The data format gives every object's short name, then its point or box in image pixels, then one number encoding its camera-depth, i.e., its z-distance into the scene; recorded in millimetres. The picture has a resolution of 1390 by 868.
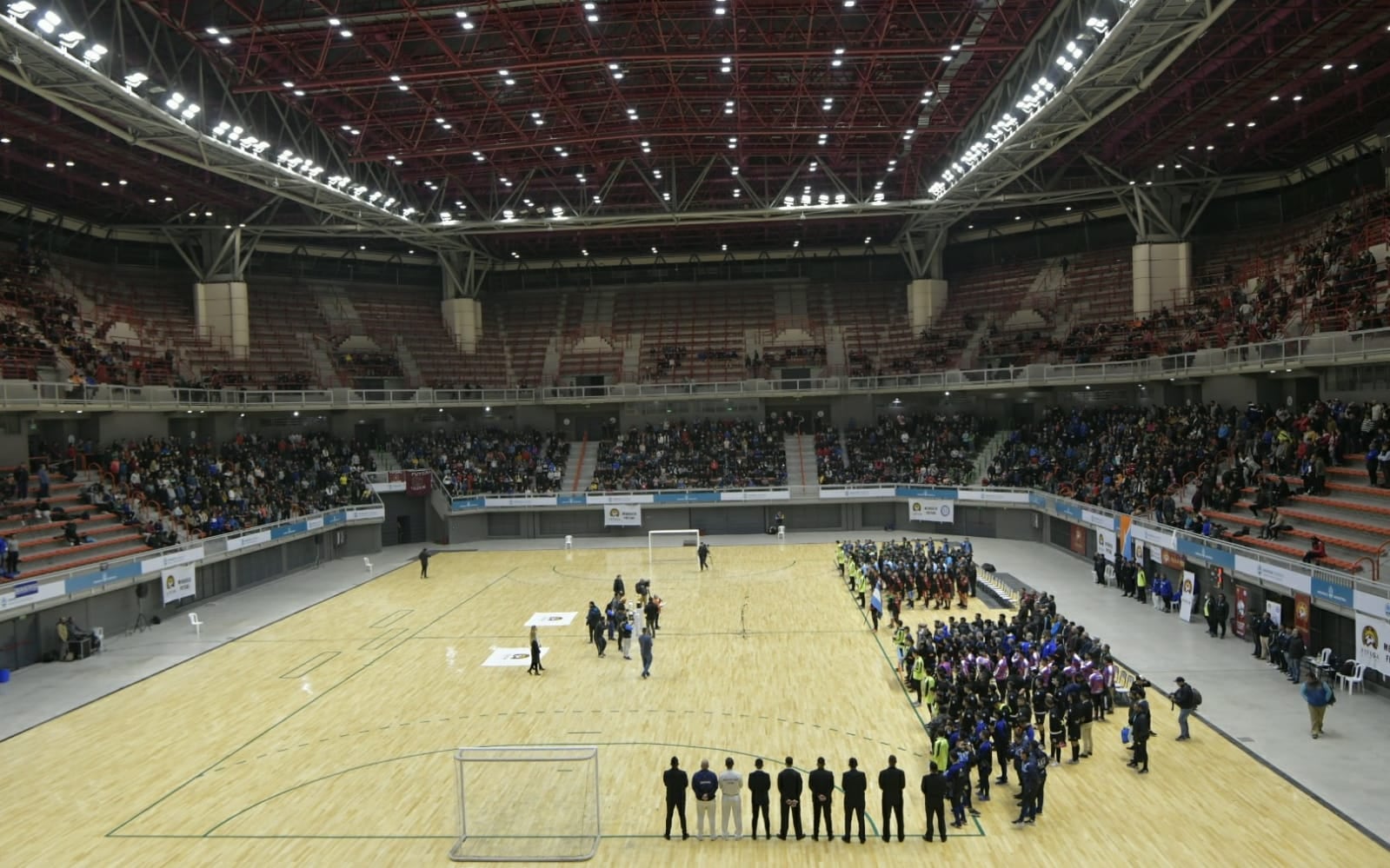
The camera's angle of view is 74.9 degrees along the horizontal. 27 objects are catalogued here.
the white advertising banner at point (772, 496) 45688
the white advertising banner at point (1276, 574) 19828
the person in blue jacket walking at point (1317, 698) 16125
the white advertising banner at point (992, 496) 40656
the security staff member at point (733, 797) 13469
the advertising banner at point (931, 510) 42781
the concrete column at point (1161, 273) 42812
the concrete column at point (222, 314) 46125
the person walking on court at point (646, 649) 21969
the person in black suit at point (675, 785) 13336
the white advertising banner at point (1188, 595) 24984
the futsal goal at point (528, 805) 13391
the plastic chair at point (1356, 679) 18688
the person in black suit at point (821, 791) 13000
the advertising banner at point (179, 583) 29031
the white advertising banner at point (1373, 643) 17438
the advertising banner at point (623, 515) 45750
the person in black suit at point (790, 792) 13094
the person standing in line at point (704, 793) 13375
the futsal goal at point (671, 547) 40156
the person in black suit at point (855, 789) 12984
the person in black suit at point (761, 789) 13273
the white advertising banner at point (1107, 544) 30625
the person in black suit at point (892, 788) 13047
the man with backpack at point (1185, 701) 16375
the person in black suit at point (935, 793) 13188
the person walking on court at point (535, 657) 22391
